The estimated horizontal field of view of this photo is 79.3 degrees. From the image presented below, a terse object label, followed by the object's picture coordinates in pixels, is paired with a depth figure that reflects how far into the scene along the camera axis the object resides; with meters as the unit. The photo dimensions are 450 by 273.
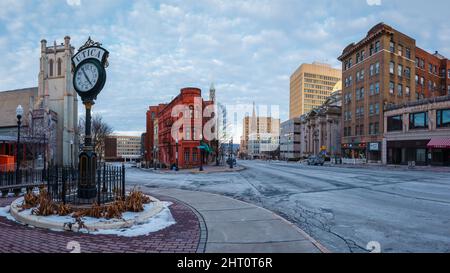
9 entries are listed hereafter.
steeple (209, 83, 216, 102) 60.12
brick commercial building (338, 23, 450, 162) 48.31
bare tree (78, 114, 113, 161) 60.84
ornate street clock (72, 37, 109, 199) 8.95
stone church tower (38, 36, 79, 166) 47.09
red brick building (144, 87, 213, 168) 40.50
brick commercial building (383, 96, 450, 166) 37.72
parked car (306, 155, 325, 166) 53.89
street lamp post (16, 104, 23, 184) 16.42
